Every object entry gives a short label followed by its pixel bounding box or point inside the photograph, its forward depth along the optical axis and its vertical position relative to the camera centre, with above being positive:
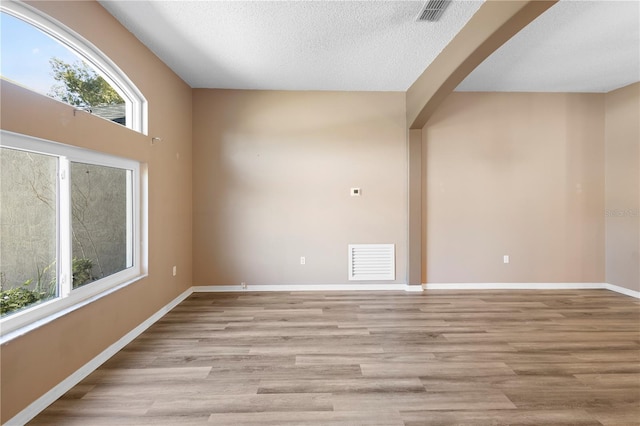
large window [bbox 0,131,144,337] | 1.74 -0.09
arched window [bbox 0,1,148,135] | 1.77 +1.09
